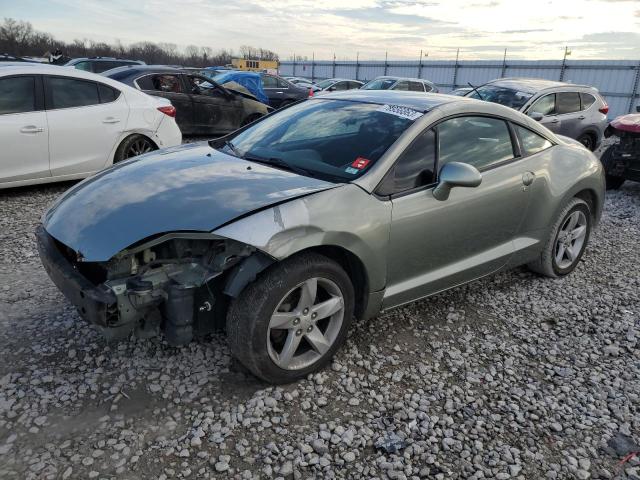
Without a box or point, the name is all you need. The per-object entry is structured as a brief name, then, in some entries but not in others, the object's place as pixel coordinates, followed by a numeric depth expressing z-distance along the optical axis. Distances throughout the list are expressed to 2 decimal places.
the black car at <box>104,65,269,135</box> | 9.43
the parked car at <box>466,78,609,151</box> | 9.02
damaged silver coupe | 2.47
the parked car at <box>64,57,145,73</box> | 13.81
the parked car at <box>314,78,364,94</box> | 19.59
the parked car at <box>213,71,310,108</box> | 14.02
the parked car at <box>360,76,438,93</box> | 14.37
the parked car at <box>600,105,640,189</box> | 7.20
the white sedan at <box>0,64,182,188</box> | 5.58
